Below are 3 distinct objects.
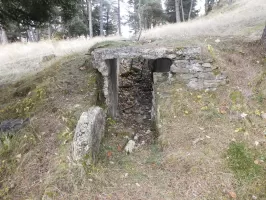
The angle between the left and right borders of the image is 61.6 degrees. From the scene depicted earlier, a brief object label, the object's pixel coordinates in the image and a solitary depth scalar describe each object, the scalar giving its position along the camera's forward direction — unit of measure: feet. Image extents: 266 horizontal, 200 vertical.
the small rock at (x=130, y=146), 17.25
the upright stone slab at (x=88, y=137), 14.06
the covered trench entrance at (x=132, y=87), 20.12
